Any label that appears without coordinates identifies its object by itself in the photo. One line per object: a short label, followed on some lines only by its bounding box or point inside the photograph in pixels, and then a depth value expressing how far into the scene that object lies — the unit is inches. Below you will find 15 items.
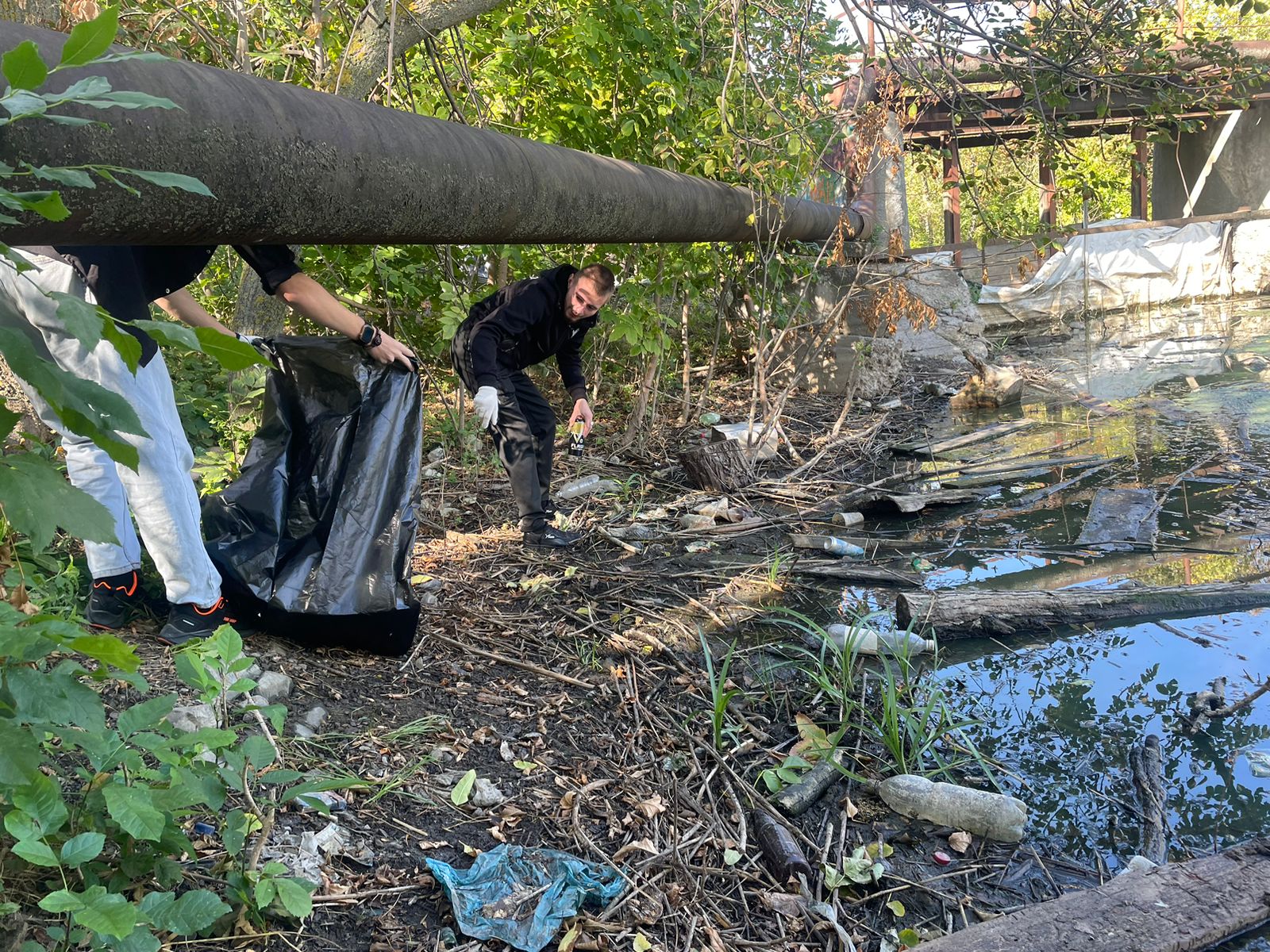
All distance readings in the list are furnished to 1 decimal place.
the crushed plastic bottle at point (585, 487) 210.5
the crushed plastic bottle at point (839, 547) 175.9
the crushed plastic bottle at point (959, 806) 93.4
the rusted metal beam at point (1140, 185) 633.0
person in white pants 96.5
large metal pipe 59.7
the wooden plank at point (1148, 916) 73.5
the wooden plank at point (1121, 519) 173.5
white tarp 560.1
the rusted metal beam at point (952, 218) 684.1
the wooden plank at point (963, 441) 249.1
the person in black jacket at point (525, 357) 171.5
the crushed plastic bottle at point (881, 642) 127.6
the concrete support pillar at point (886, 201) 324.5
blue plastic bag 72.6
